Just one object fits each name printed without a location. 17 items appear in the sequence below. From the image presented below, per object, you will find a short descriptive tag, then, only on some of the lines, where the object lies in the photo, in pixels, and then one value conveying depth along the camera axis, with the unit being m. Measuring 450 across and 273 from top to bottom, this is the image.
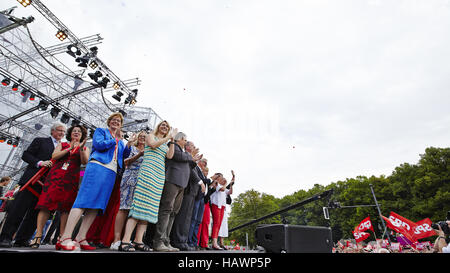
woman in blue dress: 2.19
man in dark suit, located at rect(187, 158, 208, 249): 3.94
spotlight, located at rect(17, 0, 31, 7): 6.56
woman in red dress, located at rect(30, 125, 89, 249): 2.44
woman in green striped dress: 2.43
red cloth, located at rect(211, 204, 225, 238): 4.56
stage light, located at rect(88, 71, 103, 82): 8.98
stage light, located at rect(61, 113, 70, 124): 9.88
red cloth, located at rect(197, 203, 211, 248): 4.48
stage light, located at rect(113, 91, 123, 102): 10.47
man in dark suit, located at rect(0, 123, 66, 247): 2.42
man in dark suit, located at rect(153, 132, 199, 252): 2.71
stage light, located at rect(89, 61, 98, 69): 8.90
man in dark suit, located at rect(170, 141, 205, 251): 3.26
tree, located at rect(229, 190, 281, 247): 32.84
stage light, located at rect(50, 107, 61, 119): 9.24
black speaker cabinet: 2.02
